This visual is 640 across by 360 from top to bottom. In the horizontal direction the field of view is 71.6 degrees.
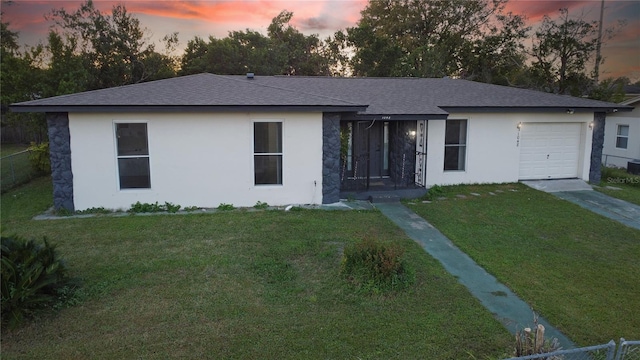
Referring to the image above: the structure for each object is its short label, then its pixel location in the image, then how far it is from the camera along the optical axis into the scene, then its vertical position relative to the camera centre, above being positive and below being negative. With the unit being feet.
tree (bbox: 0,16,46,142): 56.95 +6.27
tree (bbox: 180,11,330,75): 92.94 +16.22
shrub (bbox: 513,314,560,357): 12.94 -6.39
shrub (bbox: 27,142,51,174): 50.62 -3.47
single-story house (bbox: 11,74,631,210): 32.86 -0.94
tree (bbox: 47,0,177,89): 75.46 +14.87
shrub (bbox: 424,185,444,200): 39.58 -5.77
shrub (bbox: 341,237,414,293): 19.93 -6.36
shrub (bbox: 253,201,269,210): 35.19 -6.04
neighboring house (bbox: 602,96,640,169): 59.98 -1.06
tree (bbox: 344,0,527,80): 89.56 +20.39
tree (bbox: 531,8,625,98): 75.61 +13.52
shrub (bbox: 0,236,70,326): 16.47 -5.80
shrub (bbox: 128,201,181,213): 33.65 -6.00
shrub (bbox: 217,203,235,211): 34.60 -6.08
